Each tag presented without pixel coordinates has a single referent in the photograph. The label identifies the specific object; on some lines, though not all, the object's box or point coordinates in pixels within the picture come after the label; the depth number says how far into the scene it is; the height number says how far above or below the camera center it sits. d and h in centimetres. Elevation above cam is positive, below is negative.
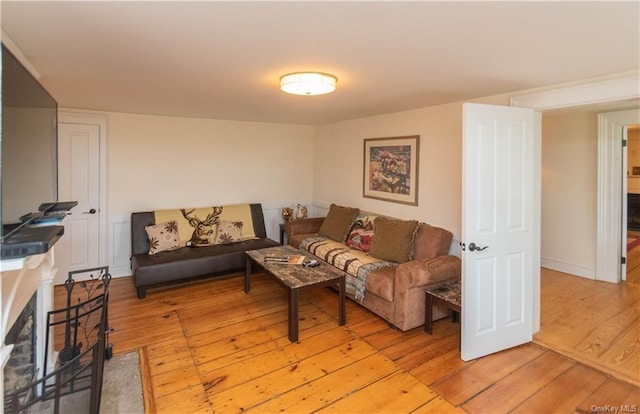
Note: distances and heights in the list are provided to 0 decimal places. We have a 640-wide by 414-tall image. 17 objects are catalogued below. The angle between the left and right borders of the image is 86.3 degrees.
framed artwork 394 +43
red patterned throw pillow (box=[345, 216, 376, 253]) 401 -38
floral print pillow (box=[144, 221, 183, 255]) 415 -43
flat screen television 130 +27
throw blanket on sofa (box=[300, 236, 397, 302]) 337 -61
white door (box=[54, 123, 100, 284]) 405 +13
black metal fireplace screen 161 -110
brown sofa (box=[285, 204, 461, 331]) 294 -61
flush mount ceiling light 235 +85
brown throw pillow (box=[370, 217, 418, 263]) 354 -39
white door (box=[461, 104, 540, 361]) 249 -17
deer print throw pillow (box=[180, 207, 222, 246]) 447 -34
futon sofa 379 -50
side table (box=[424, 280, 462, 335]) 273 -77
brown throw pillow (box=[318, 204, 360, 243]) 452 -26
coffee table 284 -68
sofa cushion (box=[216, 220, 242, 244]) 459 -39
